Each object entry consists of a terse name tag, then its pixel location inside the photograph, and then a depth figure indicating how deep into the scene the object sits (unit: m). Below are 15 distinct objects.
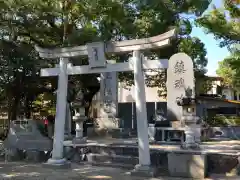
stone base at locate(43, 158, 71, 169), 7.11
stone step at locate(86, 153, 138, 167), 7.45
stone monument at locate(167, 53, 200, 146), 10.72
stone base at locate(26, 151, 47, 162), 8.47
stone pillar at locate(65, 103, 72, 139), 11.37
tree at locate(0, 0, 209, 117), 10.42
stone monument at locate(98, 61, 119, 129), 12.43
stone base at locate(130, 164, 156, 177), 6.18
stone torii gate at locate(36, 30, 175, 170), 6.34
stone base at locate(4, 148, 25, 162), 8.81
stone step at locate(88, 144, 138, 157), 7.84
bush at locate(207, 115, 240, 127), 13.33
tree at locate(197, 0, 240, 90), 8.79
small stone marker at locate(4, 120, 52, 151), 8.65
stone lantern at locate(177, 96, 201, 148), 7.55
